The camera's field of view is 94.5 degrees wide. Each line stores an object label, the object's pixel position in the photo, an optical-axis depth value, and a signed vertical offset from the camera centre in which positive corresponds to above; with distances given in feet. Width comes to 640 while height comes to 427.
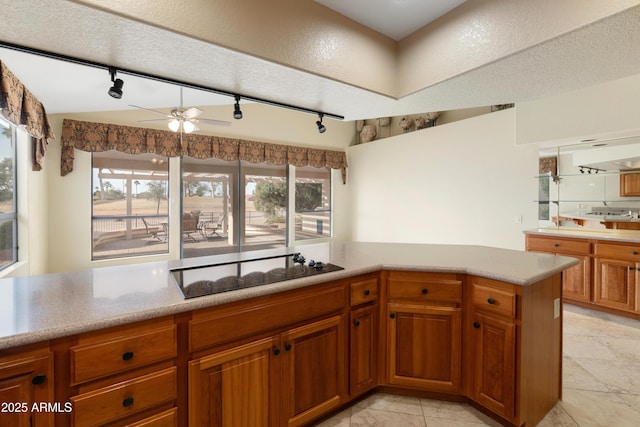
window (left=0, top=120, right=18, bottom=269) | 9.27 +0.39
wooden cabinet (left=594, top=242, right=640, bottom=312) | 10.25 -2.32
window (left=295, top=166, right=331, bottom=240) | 21.06 +0.52
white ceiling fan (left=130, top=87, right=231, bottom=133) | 10.46 +3.33
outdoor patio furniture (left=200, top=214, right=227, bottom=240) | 17.62 -1.05
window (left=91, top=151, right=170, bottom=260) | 14.70 +0.24
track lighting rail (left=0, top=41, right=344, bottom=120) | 4.50 +2.47
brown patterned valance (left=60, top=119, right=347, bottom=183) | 13.50 +3.49
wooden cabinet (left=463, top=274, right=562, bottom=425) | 5.28 -2.58
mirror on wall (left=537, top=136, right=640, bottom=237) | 11.16 +0.99
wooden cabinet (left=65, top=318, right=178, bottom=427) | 3.50 -2.09
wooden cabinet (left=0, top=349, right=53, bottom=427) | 3.15 -1.97
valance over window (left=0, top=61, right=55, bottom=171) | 5.75 +2.35
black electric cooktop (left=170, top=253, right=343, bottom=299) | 4.76 -1.21
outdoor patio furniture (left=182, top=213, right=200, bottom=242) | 16.67 -0.93
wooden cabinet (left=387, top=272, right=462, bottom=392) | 6.10 -2.53
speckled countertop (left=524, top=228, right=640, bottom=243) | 10.53 -0.89
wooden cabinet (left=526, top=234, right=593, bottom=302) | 11.27 -1.80
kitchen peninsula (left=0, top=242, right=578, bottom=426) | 3.53 -2.03
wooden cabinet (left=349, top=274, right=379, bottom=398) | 6.00 -2.60
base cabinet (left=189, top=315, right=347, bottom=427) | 4.34 -2.80
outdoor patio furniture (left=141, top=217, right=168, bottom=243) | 15.79 -1.16
